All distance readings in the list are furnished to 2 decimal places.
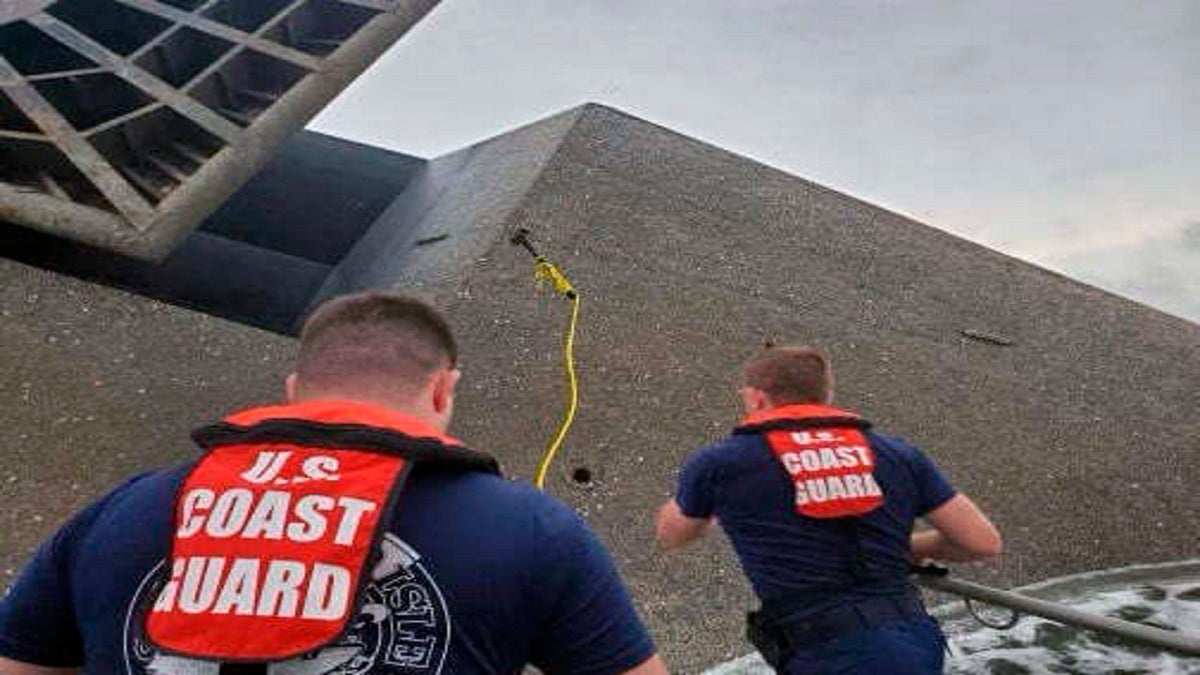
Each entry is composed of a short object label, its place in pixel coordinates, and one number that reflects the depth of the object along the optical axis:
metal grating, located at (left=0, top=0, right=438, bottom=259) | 4.89
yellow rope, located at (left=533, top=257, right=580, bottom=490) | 4.45
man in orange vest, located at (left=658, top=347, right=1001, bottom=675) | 2.32
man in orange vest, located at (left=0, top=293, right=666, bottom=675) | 1.03
